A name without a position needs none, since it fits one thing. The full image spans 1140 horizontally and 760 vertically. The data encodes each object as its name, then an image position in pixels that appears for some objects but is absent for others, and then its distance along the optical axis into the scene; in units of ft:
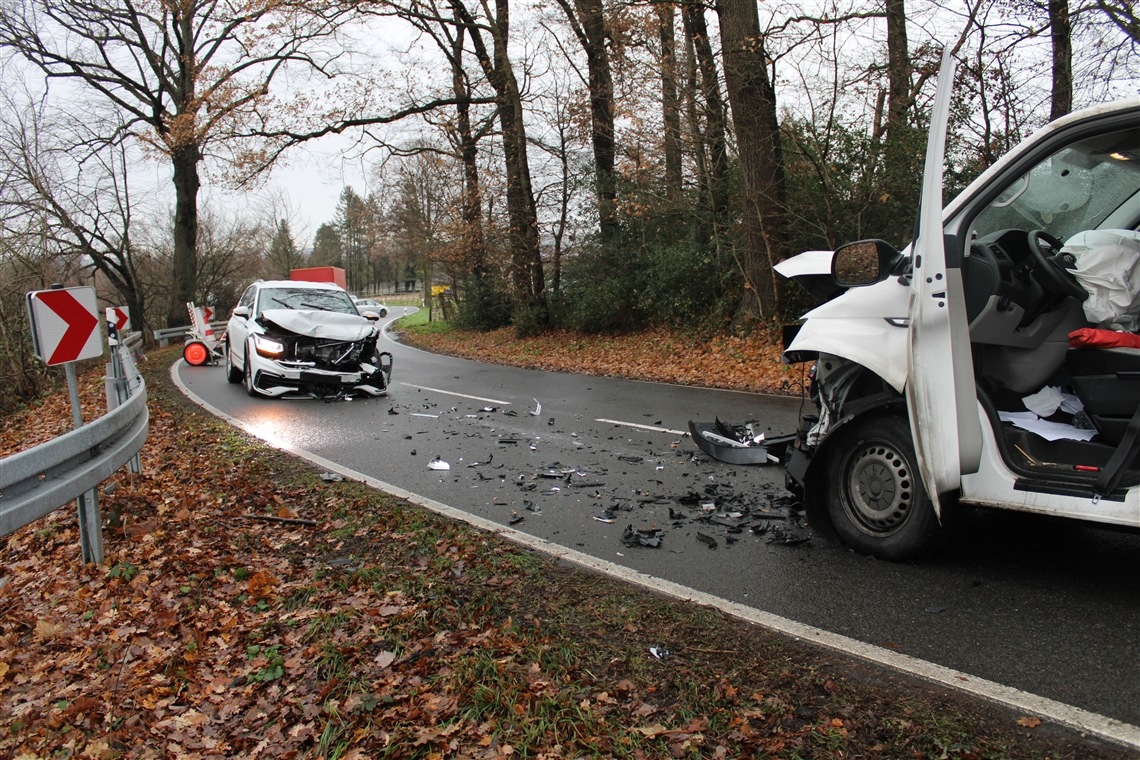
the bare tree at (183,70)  71.72
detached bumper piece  21.75
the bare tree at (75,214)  70.95
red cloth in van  11.52
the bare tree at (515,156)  72.90
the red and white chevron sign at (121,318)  54.13
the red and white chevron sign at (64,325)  18.11
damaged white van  11.63
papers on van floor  11.96
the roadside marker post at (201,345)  61.26
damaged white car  38.37
